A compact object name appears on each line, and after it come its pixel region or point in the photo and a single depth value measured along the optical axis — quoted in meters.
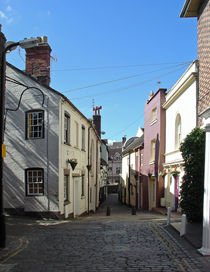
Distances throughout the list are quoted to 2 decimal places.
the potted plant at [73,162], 16.88
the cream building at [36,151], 15.59
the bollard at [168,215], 11.95
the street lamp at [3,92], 8.34
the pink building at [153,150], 21.28
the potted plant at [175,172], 16.80
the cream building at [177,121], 14.47
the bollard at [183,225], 9.59
